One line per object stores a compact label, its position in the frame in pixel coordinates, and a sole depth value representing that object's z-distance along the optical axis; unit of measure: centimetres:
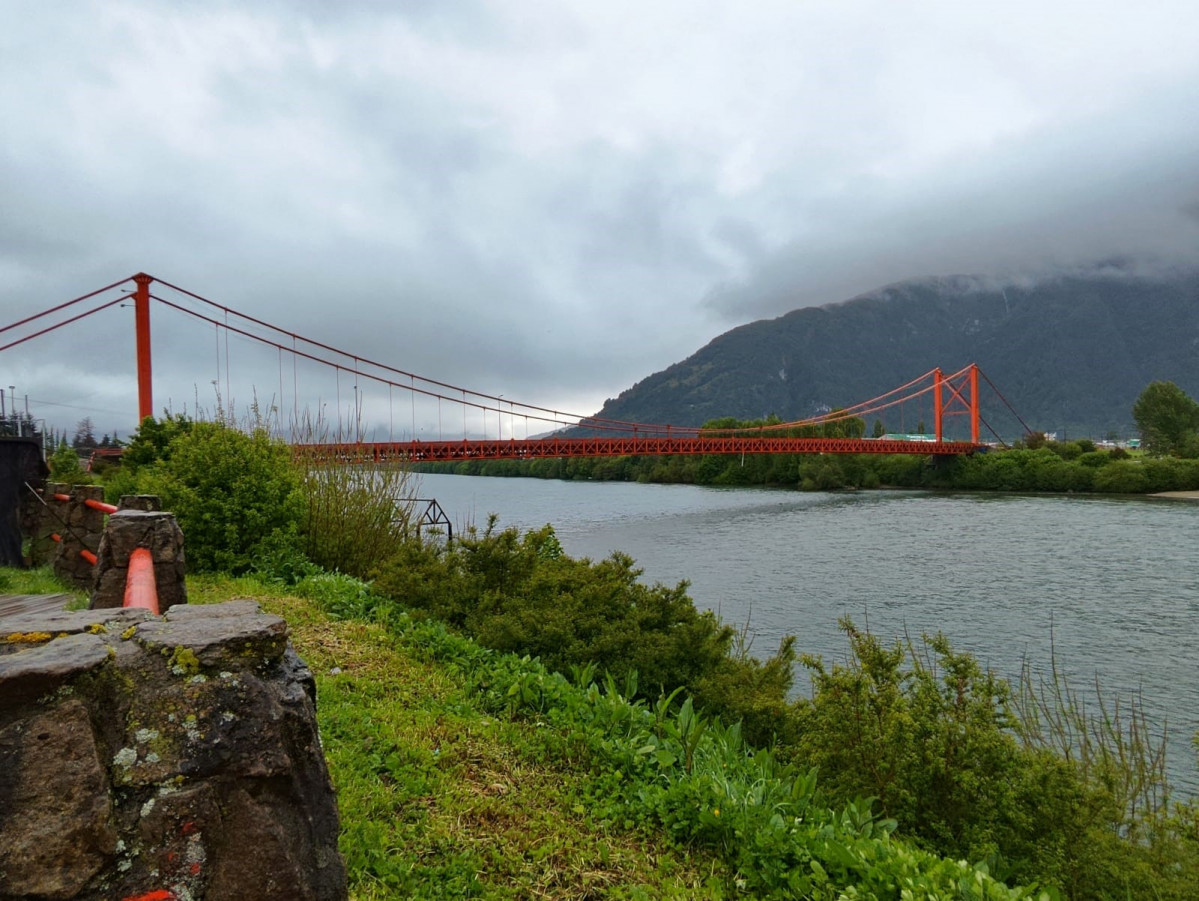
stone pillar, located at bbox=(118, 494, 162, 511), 455
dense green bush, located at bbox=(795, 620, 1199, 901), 362
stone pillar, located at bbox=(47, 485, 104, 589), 594
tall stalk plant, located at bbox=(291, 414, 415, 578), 800
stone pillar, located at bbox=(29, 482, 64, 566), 692
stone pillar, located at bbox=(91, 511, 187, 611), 322
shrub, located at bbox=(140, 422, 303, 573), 696
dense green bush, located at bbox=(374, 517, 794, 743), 498
